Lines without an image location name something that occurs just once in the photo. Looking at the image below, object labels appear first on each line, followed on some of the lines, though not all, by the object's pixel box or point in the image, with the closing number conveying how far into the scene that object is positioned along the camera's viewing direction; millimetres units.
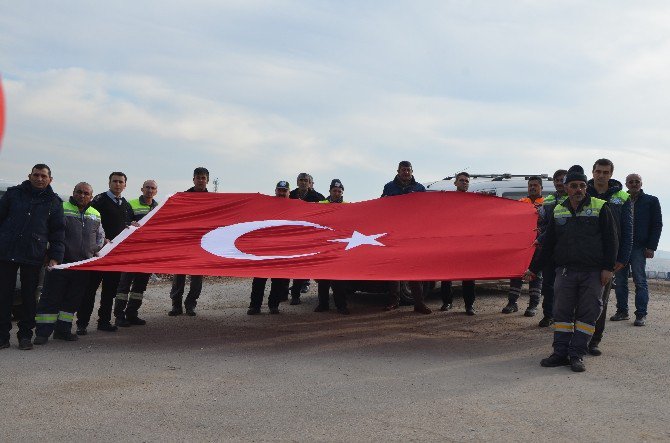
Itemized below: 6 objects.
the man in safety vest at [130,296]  7982
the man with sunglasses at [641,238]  8289
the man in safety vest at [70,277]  6801
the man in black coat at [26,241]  6406
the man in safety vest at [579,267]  5891
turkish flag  6930
